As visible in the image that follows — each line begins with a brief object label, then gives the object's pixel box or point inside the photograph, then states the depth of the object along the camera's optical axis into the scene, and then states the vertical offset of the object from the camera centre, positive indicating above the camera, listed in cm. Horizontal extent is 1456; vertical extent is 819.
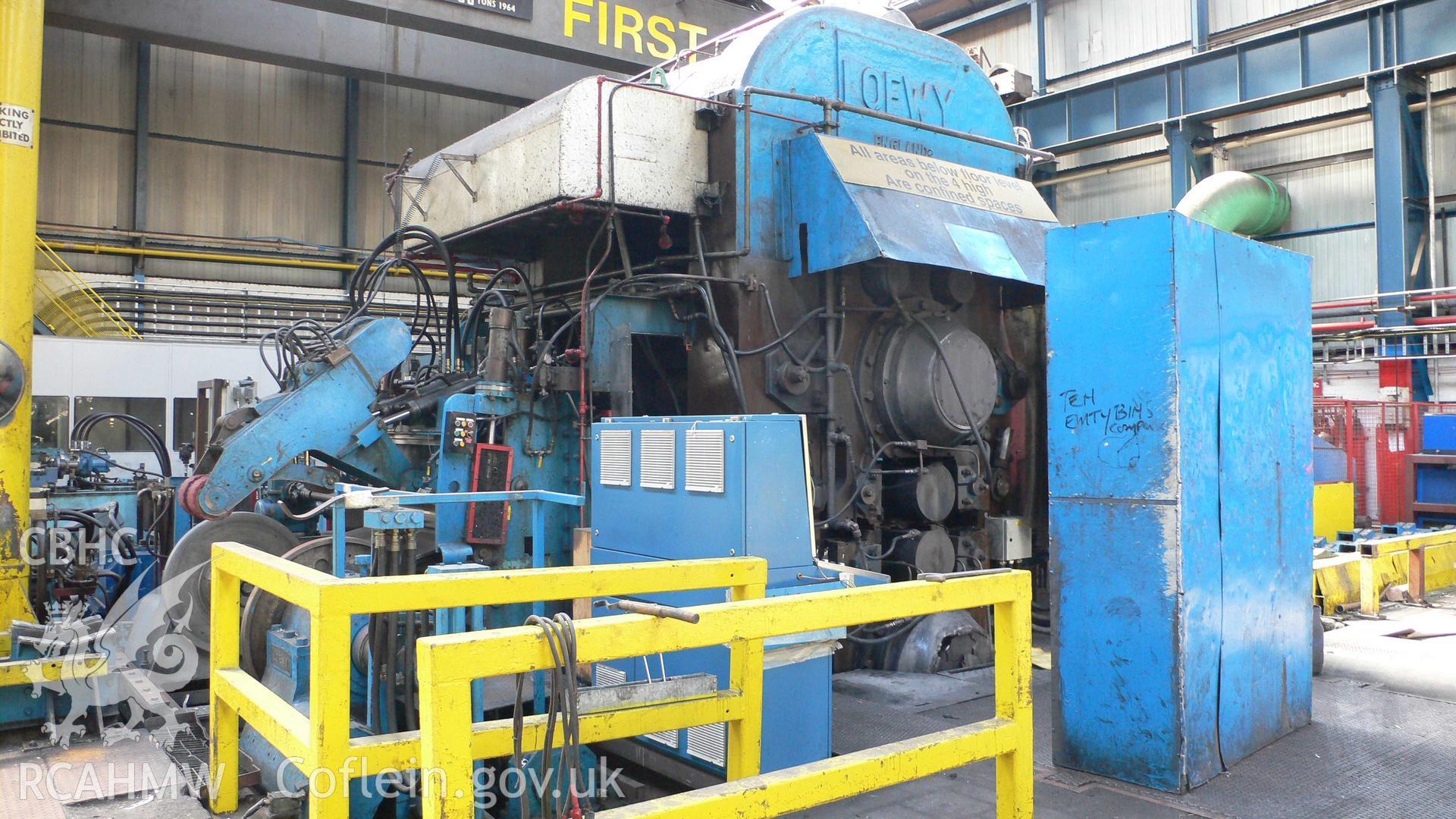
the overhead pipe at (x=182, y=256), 1427 +282
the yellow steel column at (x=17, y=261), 444 +82
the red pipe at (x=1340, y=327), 1220 +145
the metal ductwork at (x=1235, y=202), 1320 +325
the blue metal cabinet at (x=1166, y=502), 342 -20
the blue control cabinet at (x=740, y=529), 349 -31
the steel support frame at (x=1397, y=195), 1227 +313
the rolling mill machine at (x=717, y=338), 508 +60
